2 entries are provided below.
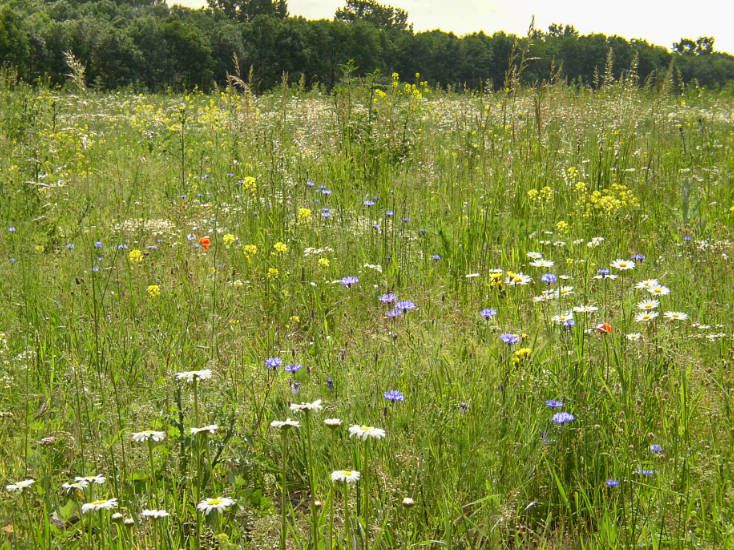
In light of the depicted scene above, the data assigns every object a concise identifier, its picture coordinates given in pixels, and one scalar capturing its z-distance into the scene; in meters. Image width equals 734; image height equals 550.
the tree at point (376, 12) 105.69
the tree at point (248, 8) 92.56
